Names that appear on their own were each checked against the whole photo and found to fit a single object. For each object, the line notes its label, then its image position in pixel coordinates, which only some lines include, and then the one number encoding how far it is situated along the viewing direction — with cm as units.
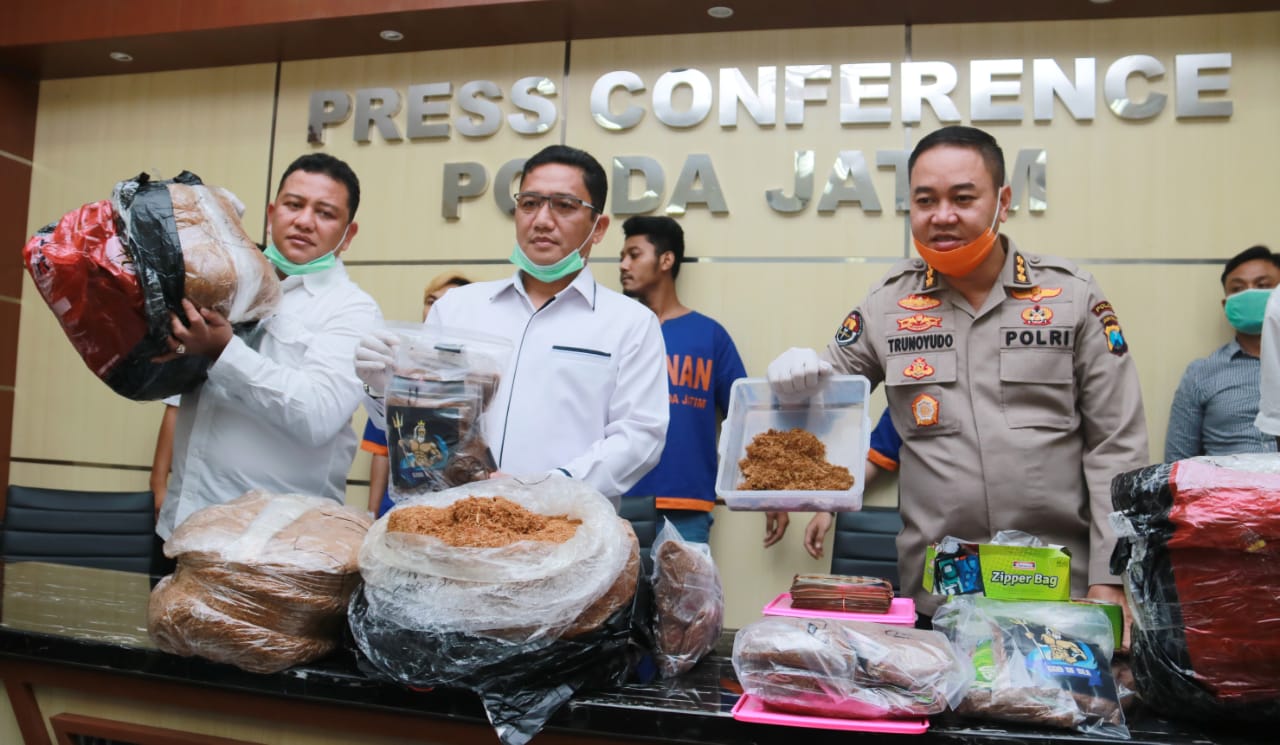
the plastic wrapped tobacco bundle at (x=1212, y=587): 109
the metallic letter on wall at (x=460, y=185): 400
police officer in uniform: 181
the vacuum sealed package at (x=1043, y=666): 112
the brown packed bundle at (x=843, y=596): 150
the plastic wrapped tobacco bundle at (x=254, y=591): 129
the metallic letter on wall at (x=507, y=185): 394
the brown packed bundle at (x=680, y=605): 138
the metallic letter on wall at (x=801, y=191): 370
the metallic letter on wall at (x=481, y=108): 402
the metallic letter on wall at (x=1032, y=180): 351
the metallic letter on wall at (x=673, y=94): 382
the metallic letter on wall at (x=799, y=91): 373
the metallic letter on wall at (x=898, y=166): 362
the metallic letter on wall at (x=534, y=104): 396
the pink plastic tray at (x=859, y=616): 143
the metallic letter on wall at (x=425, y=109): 407
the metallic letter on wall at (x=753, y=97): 376
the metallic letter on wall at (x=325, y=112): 418
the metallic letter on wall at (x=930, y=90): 360
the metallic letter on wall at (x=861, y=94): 367
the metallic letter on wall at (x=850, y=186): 364
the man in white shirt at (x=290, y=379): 169
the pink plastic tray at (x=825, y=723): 109
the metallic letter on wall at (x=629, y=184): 381
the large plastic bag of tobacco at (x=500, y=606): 116
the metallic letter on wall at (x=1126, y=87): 347
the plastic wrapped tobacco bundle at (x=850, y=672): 112
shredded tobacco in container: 168
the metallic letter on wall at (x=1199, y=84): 343
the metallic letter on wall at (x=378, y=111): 412
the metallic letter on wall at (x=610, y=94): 389
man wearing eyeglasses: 189
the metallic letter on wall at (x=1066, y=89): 352
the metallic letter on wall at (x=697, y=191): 377
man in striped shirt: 304
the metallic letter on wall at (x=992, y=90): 356
